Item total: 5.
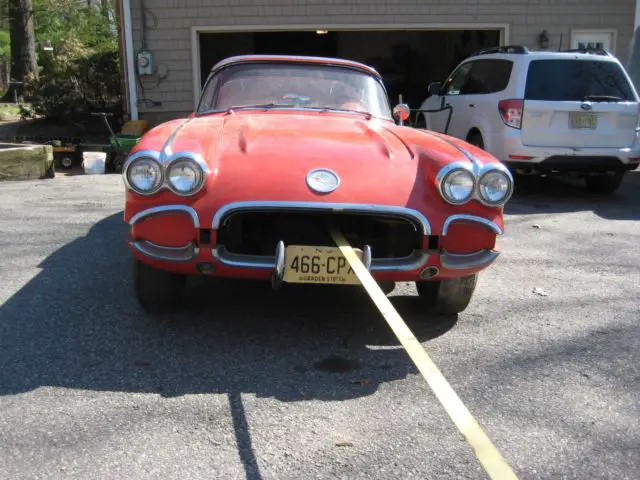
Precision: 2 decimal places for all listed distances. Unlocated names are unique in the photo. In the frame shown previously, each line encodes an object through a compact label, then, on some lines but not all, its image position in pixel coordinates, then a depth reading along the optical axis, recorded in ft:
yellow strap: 6.95
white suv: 25.57
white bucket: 34.68
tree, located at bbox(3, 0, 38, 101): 67.67
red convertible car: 10.98
